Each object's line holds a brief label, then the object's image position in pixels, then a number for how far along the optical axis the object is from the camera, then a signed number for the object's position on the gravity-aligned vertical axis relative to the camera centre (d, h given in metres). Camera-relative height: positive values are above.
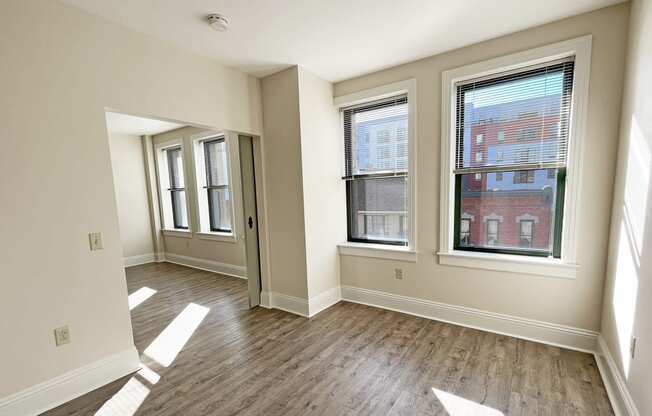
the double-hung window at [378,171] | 3.21 +0.11
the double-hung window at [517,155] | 2.40 +0.19
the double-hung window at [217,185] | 4.97 +0.00
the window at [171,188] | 5.80 -0.03
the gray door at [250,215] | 3.35 -0.38
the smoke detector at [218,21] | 2.08 +1.22
